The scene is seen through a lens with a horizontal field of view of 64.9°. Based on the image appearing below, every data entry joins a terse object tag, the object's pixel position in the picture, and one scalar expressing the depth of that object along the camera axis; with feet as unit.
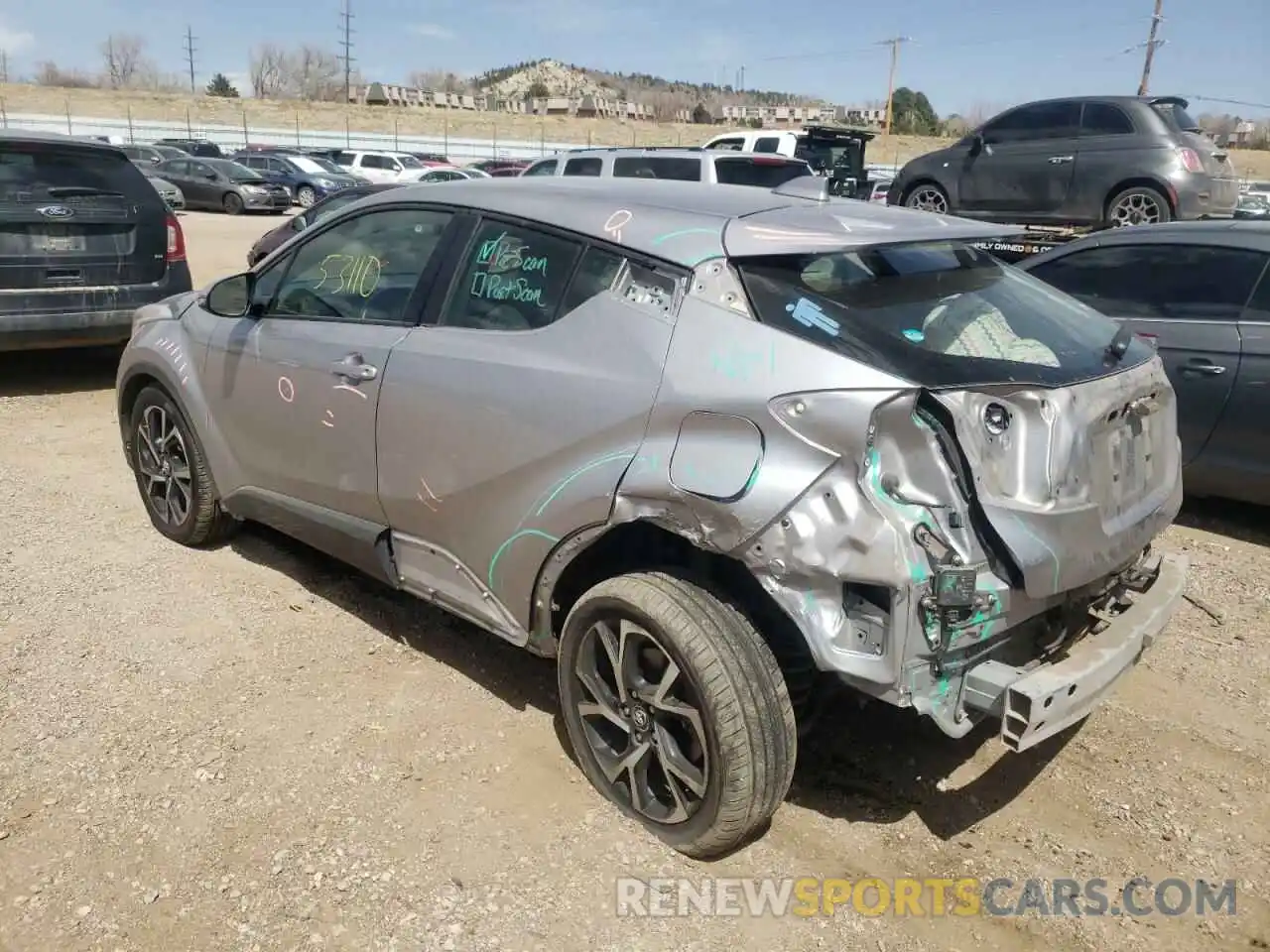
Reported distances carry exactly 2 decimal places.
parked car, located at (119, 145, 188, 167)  97.50
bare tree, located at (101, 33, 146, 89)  341.82
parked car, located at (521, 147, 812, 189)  33.78
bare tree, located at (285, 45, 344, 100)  348.79
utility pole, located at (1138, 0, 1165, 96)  138.00
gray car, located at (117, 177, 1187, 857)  7.80
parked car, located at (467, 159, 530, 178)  94.95
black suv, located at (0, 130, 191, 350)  21.88
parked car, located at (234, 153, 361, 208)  94.17
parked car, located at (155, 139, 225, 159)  124.26
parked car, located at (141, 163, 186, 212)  62.03
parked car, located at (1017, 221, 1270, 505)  16.17
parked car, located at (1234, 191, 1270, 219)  66.18
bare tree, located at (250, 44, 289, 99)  346.95
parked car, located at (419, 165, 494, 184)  85.81
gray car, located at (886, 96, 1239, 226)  29.17
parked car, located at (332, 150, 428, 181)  103.55
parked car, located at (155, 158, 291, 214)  86.48
